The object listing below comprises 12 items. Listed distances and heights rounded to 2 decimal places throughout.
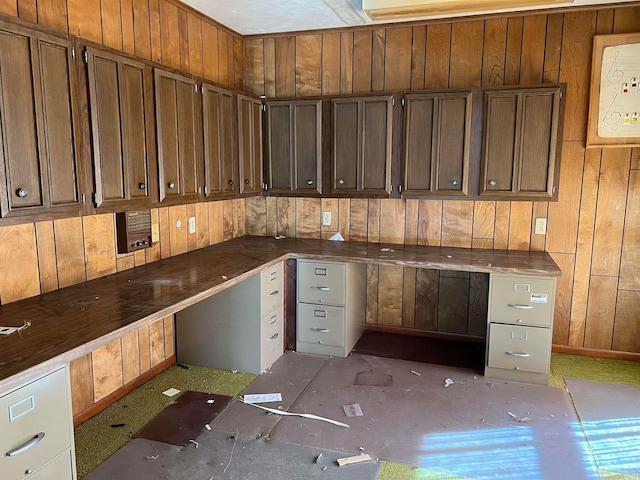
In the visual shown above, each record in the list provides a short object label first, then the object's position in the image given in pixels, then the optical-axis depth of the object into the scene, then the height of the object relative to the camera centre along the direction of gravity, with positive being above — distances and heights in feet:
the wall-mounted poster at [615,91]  11.06 +1.98
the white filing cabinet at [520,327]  10.55 -3.30
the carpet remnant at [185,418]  8.71 -4.63
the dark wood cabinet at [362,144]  12.08 +0.81
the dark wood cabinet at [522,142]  11.09 +0.80
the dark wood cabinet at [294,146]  12.69 +0.78
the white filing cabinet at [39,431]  5.04 -2.82
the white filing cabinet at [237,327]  10.95 -3.51
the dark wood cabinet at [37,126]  6.21 +0.67
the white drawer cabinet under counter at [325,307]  11.88 -3.25
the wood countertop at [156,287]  5.82 -1.98
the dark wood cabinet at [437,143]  11.53 +0.81
